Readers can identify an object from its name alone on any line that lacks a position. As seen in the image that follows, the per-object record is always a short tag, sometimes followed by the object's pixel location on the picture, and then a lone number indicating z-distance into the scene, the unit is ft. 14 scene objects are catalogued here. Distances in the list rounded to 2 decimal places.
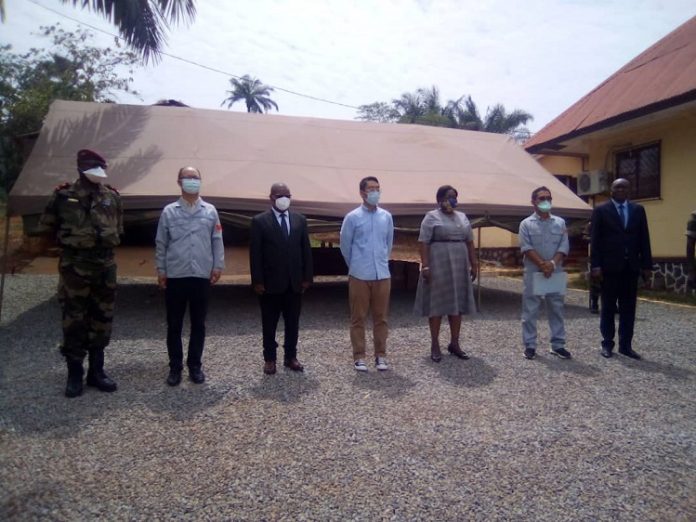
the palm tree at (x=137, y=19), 30.25
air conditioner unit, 40.24
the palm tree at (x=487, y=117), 107.86
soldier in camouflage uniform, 13.17
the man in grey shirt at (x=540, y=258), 17.63
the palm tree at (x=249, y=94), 126.72
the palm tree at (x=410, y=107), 110.42
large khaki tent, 25.12
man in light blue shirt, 15.85
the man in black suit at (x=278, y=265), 15.07
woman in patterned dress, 16.89
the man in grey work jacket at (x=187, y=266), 14.28
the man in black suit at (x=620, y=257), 17.56
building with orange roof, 33.83
